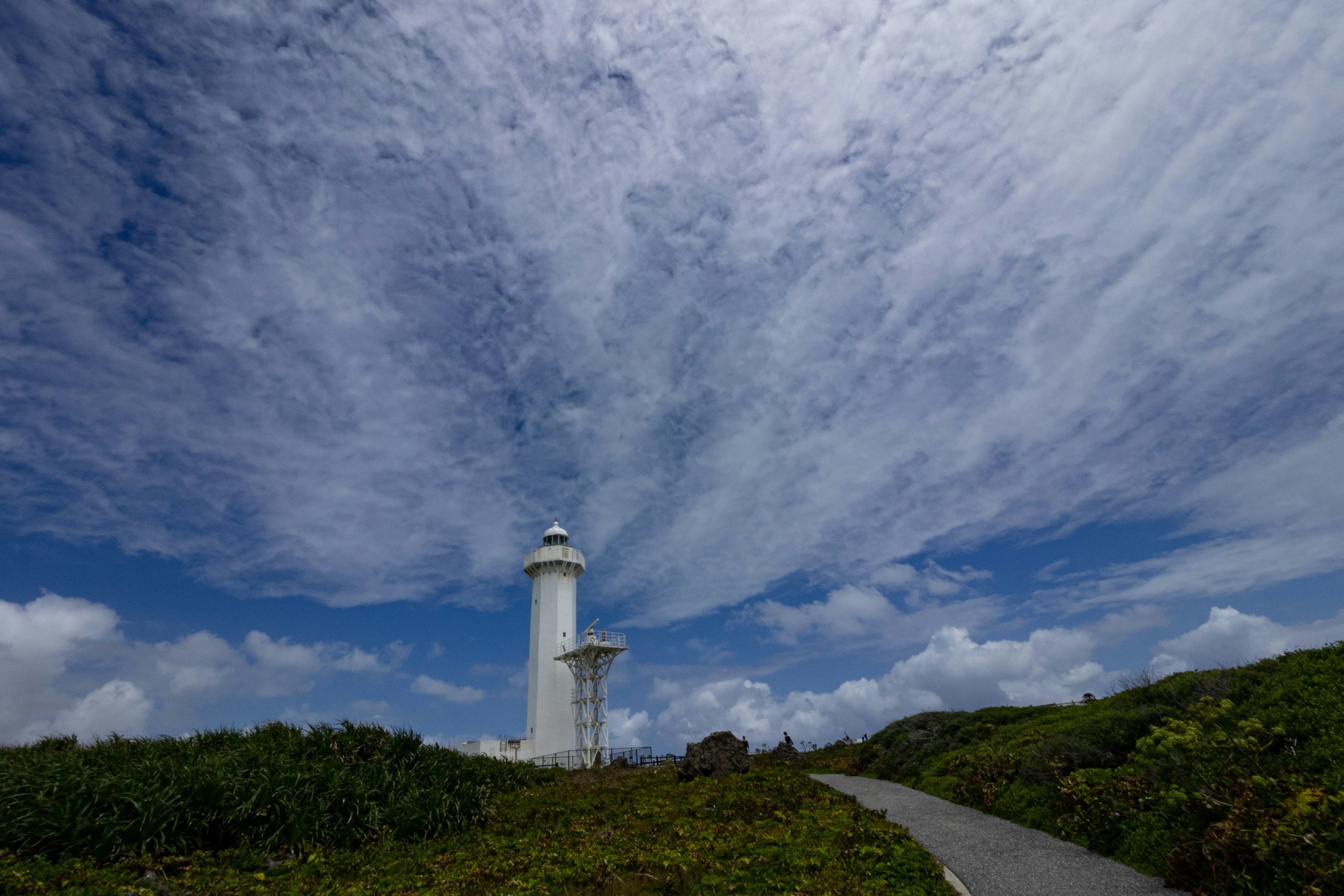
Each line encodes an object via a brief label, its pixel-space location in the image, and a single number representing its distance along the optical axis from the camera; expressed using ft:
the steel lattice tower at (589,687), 127.03
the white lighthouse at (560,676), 128.16
